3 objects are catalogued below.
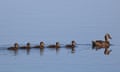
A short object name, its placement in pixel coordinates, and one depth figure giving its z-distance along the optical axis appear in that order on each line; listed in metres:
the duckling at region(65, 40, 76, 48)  29.76
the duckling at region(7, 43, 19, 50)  28.89
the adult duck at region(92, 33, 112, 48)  30.23
